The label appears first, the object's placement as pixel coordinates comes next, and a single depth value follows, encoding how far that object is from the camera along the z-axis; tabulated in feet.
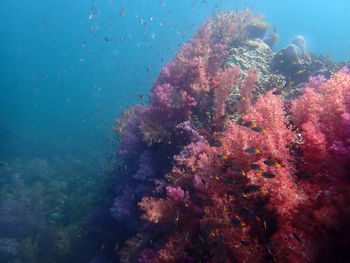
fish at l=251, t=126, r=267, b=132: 10.84
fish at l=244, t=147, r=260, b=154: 9.85
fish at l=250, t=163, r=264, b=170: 9.25
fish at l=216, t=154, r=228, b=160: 10.83
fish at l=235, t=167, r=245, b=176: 9.55
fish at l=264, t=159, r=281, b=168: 8.84
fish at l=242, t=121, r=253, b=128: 11.91
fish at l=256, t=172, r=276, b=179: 8.40
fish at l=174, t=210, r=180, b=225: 11.57
